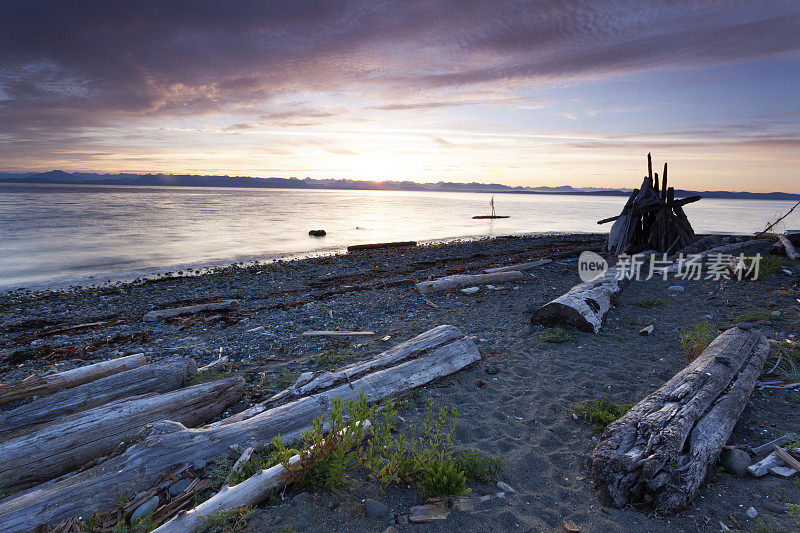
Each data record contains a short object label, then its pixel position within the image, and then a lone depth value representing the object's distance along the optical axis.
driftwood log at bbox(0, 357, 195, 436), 4.30
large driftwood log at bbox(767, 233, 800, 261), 12.15
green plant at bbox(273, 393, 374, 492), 3.39
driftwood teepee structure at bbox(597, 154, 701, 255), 15.70
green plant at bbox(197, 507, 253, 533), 2.93
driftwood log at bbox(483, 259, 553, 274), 13.63
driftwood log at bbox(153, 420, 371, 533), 2.88
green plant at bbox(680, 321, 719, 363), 5.73
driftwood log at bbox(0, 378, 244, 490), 3.55
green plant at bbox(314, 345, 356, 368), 6.61
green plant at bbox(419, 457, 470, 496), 3.38
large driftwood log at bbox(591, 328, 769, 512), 3.17
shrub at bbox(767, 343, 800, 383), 5.21
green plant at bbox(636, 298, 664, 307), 9.41
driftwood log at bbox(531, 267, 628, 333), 7.69
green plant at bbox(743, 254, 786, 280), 10.44
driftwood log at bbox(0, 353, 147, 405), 4.88
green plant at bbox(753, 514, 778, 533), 2.84
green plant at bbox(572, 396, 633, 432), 4.49
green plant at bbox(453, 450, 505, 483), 3.65
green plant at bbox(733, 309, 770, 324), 7.65
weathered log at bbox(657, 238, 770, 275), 12.40
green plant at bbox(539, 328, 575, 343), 7.19
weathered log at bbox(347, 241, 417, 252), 26.61
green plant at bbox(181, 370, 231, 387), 5.76
